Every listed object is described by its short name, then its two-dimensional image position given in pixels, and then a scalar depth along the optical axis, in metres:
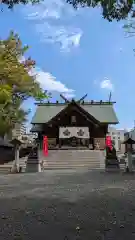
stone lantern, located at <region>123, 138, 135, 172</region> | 9.99
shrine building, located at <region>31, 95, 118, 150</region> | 17.25
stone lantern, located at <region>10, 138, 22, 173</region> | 10.47
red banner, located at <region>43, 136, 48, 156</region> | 14.57
